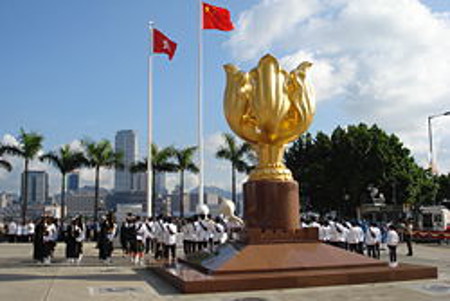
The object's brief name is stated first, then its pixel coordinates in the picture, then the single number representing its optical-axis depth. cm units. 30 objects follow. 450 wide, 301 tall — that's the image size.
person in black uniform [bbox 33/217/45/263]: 1576
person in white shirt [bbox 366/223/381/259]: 1617
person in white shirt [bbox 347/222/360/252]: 1628
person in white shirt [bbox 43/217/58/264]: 1575
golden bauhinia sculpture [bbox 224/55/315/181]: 1288
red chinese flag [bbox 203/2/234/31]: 2295
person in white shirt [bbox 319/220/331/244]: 1678
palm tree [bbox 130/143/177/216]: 3206
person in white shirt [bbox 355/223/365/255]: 1636
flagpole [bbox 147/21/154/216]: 2458
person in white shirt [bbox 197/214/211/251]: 1657
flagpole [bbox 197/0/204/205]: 2377
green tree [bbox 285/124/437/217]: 3472
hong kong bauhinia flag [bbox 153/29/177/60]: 2477
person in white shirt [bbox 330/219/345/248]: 1650
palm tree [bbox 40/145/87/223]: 3144
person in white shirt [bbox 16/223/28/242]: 2845
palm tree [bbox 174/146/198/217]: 3281
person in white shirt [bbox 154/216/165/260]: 1614
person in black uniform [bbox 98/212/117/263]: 1580
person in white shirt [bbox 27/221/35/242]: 2852
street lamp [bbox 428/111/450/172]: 3541
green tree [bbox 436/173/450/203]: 5131
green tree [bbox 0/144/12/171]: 2999
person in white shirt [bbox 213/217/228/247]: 1680
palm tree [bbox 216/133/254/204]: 3406
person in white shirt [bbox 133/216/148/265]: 1590
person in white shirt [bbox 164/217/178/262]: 1571
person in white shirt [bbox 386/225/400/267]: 1504
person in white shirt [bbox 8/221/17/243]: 2842
